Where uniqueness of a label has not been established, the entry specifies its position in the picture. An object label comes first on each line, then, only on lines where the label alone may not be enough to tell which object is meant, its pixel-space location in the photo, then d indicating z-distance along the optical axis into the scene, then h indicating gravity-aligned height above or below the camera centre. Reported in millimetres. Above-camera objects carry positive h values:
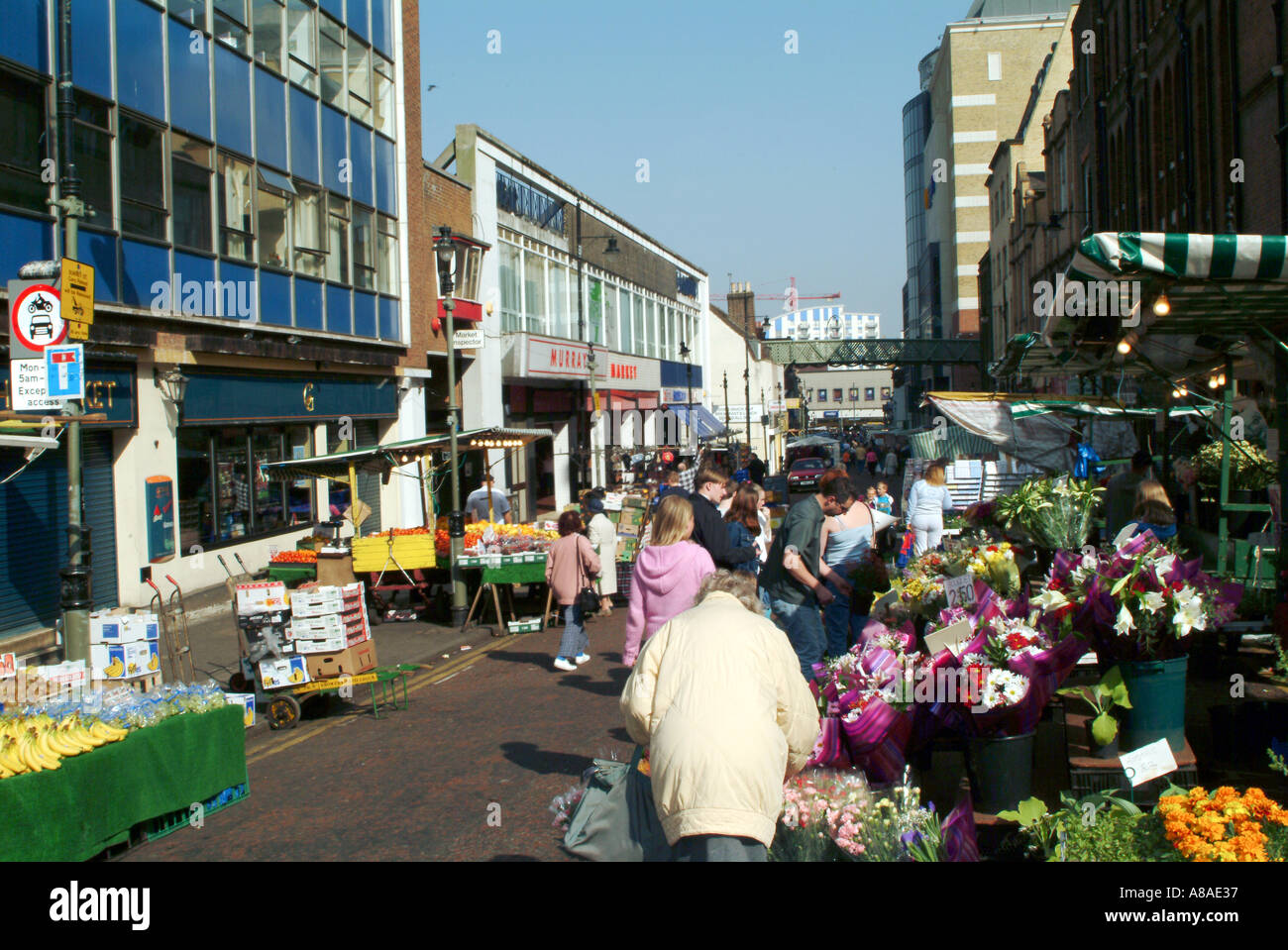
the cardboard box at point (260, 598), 9773 -1321
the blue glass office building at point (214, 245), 13469 +3281
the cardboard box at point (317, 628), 9727 -1598
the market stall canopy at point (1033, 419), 13203 +272
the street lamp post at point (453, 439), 14586 +177
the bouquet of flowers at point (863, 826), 4277 -1593
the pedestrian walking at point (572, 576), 11445 -1428
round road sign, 9867 +1317
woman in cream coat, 3850 -1061
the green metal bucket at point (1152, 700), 5074 -1268
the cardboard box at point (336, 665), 9781 -1959
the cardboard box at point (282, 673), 9555 -1973
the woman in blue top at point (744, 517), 10906 -748
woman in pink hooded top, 7168 -809
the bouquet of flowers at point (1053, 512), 8594 -616
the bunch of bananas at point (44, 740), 5805 -1626
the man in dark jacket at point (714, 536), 9117 -781
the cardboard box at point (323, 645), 9727 -1763
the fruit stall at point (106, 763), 5727 -1829
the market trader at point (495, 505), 19519 -1027
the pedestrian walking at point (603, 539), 14000 -1205
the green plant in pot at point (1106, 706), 5000 -1295
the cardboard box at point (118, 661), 8797 -1693
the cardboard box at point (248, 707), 9266 -2255
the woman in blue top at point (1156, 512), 8867 -640
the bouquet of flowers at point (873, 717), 5023 -1323
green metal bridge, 70188 +6443
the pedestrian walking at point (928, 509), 13969 -899
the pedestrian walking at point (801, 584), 8250 -1108
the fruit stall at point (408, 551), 14383 -1402
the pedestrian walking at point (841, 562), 9148 -1039
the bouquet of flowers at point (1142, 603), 4988 -802
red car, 38812 -1168
